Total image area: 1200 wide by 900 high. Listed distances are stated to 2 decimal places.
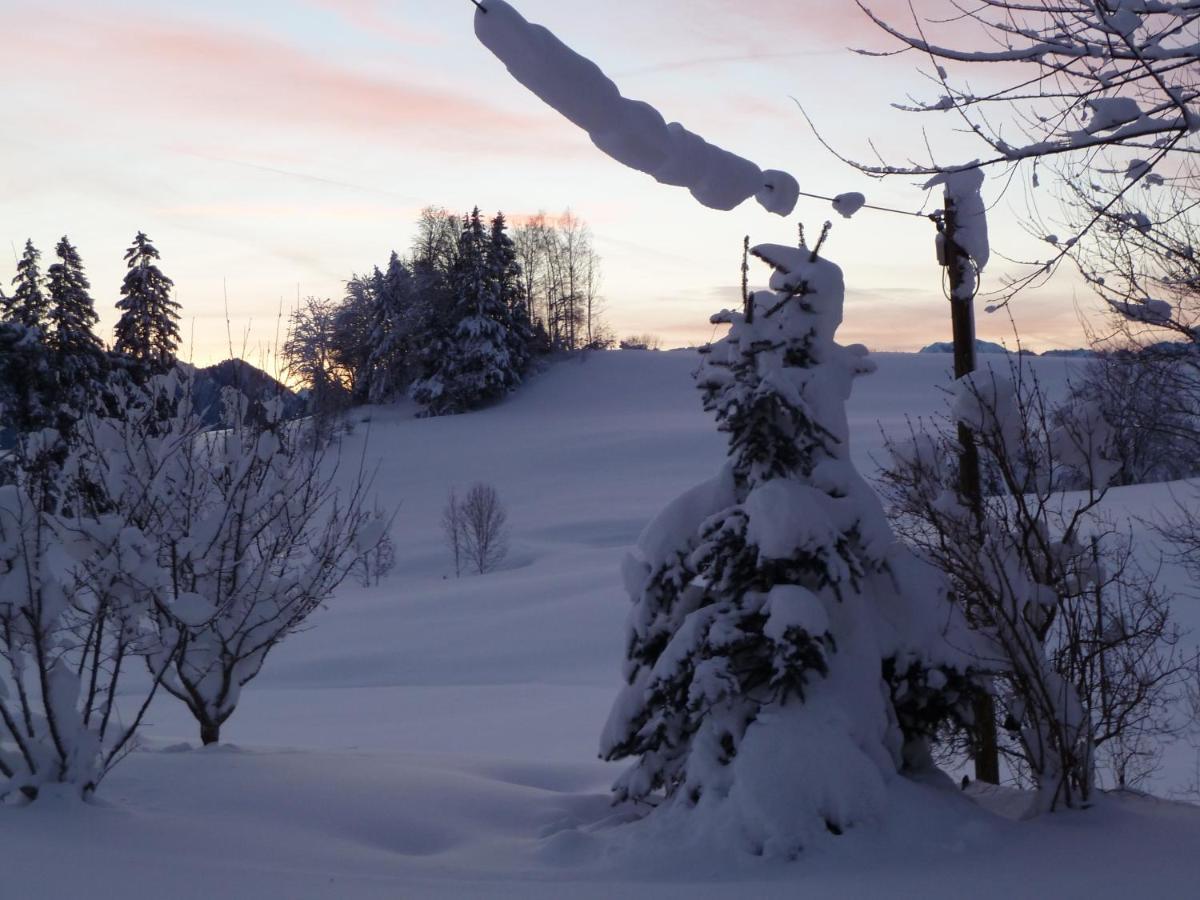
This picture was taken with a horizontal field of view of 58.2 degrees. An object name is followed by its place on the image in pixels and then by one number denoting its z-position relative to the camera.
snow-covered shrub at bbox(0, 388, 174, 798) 5.89
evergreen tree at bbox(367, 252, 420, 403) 53.34
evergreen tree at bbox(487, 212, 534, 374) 53.80
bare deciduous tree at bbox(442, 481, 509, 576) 32.94
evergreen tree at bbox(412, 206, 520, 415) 51.72
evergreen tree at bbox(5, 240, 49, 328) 29.59
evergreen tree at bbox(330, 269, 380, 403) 55.06
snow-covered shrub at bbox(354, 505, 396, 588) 31.77
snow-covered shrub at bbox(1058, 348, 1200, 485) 8.40
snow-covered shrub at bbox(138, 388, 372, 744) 7.82
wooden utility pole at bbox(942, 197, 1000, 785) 7.08
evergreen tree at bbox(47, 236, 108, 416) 25.91
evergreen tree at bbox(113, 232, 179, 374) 36.38
